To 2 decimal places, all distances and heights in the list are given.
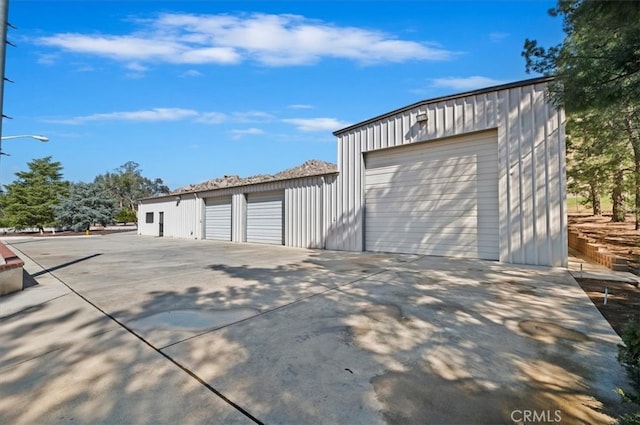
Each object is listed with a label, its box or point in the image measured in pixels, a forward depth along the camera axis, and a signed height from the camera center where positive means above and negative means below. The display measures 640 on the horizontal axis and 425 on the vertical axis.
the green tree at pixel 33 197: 24.52 +1.65
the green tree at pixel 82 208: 24.44 +0.74
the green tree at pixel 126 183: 50.25 +5.71
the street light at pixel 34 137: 14.61 +3.88
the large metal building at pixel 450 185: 7.08 +0.96
